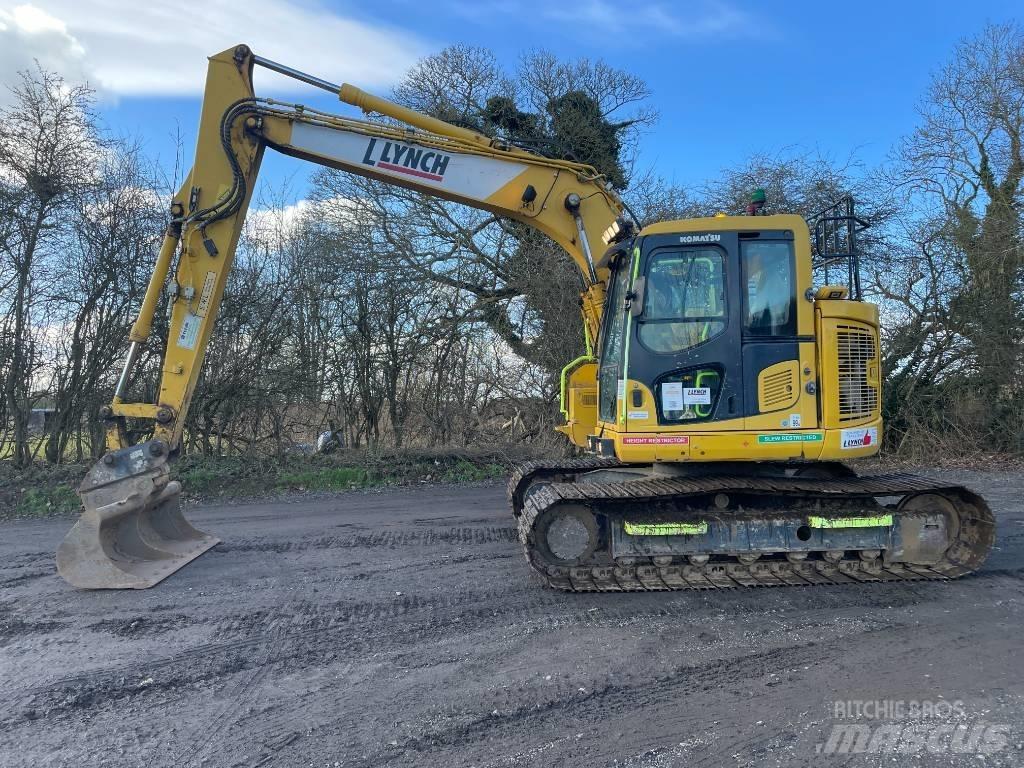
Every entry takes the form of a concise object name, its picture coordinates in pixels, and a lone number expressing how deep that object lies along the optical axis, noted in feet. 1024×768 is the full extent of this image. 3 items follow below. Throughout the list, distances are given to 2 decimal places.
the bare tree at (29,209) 34.63
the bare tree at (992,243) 39.65
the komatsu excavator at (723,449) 16.88
